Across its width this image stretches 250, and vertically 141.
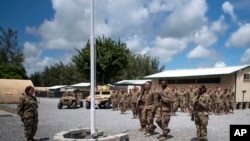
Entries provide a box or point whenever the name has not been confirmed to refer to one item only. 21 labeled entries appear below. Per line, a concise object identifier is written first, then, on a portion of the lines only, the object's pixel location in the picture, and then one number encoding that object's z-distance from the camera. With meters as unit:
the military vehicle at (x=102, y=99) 19.22
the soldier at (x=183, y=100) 16.34
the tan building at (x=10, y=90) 26.10
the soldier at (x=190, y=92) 15.28
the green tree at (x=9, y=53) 39.10
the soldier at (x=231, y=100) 15.97
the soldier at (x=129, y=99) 16.49
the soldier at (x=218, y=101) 15.29
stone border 6.11
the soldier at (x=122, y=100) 16.14
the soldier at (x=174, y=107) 14.45
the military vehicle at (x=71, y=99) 19.63
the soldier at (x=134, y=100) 13.11
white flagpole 6.13
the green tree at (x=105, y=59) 28.55
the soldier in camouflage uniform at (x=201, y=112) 6.93
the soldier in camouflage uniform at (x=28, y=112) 7.26
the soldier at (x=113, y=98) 17.98
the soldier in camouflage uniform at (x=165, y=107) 7.37
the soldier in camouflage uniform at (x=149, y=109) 8.19
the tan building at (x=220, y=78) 19.17
